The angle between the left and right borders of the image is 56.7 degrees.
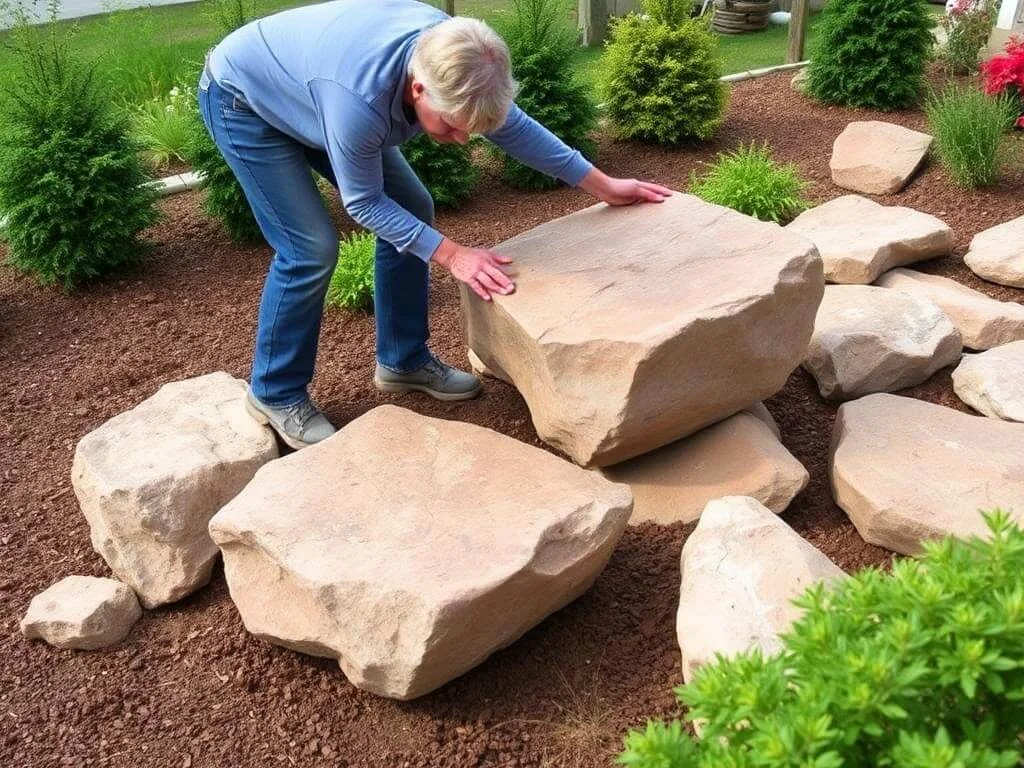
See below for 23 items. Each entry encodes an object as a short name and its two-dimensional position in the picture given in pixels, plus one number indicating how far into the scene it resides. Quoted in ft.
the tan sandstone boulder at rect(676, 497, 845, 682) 7.92
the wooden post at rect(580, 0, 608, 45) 33.22
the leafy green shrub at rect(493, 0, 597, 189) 19.39
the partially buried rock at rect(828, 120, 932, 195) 18.51
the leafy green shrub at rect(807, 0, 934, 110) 21.85
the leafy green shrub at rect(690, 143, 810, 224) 17.06
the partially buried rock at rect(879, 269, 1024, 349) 13.01
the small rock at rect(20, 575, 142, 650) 9.52
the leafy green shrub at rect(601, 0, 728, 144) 20.43
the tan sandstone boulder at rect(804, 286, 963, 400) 12.09
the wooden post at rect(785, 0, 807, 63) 27.02
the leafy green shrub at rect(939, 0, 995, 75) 24.04
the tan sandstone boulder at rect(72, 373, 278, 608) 10.01
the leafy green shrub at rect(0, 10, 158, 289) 15.74
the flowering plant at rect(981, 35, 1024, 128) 19.56
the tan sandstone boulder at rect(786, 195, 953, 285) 14.55
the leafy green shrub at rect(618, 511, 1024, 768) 4.76
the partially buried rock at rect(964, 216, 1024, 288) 14.83
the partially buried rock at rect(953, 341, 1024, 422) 11.38
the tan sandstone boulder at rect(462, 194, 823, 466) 9.43
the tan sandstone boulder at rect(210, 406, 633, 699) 7.93
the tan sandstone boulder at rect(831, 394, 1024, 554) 9.40
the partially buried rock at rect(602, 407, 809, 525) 10.27
